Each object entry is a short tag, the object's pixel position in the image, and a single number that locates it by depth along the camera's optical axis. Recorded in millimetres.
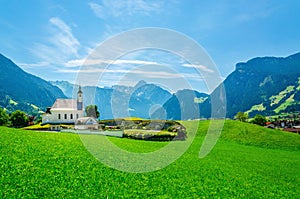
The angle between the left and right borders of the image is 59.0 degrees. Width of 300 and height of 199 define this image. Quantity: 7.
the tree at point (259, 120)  126250
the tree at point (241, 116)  138725
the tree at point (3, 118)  101100
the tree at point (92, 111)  112938
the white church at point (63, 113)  94625
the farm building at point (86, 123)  80731
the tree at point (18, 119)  102625
